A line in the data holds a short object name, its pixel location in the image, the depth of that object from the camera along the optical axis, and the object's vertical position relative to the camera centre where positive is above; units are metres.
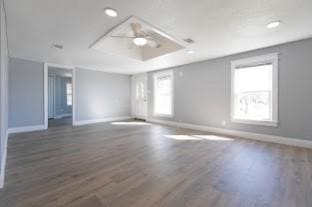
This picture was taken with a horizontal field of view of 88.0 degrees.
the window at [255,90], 3.90 +0.30
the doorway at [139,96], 7.60 +0.28
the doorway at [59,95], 8.70 +0.38
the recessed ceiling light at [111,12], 2.30 +1.31
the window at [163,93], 6.48 +0.35
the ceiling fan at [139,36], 3.16 +1.33
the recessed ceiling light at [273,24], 2.71 +1.33
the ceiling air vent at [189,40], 3.44 +1.33
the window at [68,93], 9.66 +0.49
